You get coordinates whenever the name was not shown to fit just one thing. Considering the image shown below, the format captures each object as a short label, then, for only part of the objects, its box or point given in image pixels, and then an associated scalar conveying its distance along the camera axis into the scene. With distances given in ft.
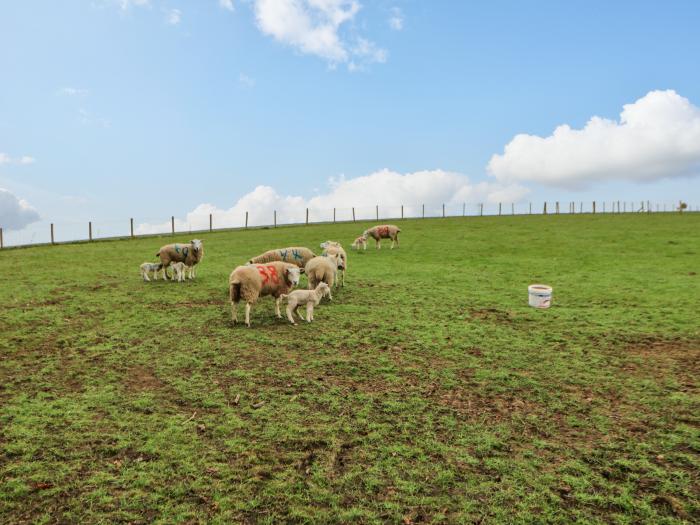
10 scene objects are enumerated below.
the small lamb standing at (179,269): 48.26
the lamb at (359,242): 80.13
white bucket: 34.65
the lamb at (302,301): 30.66
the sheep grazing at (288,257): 44.93
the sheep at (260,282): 29.81
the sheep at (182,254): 49.19
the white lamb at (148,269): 49.03
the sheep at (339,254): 43.47
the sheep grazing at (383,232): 82.84
